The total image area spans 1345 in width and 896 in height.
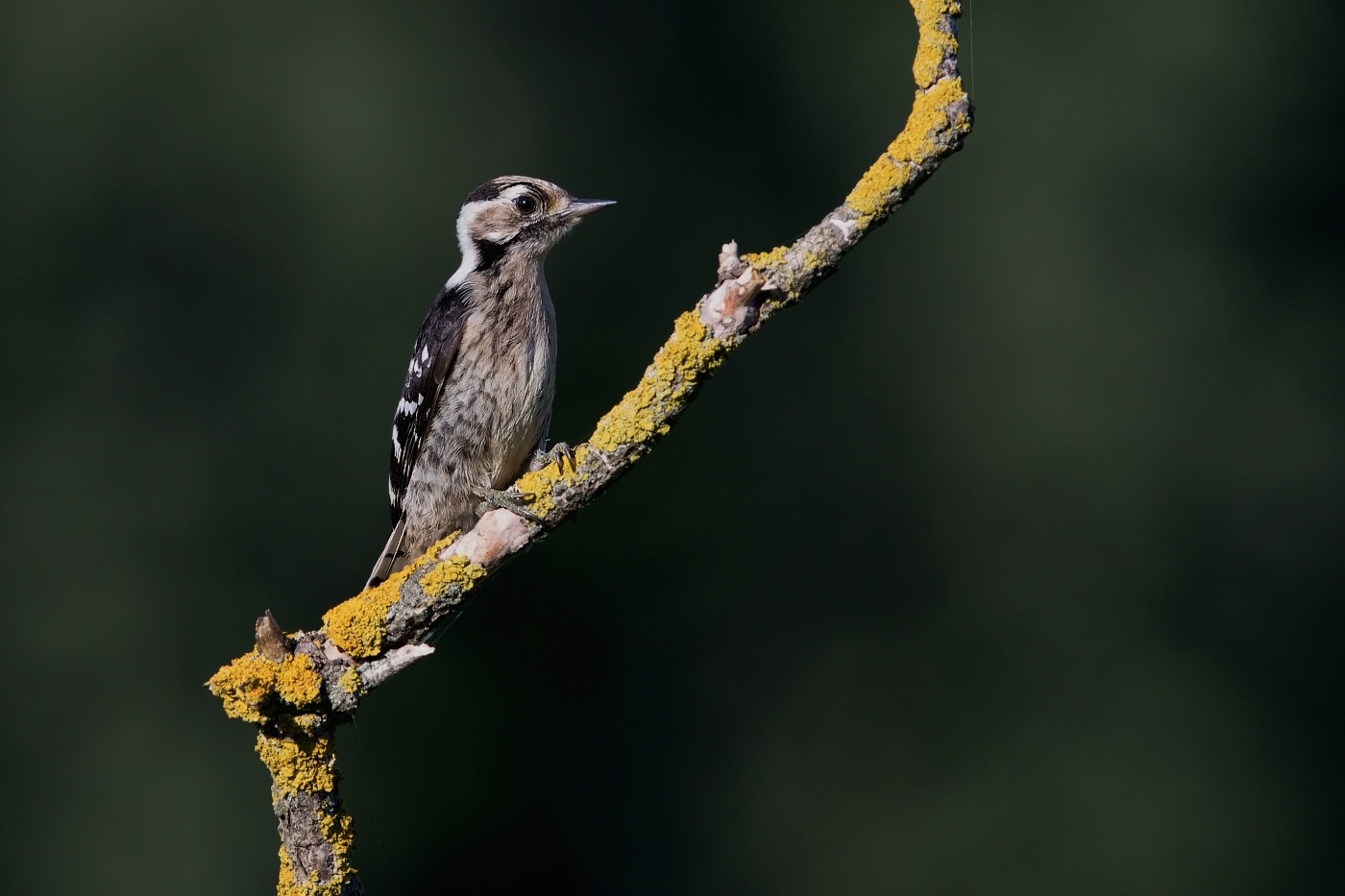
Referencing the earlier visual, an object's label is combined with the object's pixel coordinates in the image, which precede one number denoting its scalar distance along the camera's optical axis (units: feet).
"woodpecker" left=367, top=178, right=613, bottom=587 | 33.19
